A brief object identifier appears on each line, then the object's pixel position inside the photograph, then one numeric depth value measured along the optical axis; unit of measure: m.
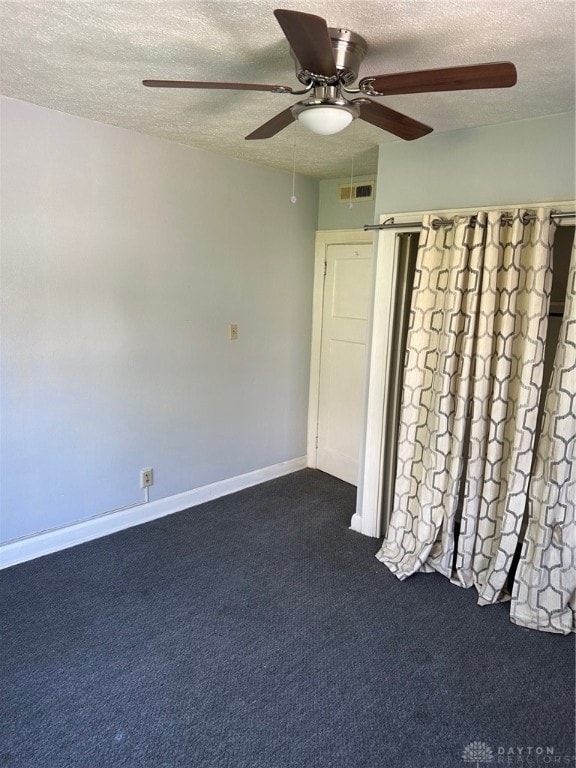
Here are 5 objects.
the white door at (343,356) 4.04
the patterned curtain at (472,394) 2.47
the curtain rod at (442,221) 2.38
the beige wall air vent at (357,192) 3.82
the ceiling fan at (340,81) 1.40
